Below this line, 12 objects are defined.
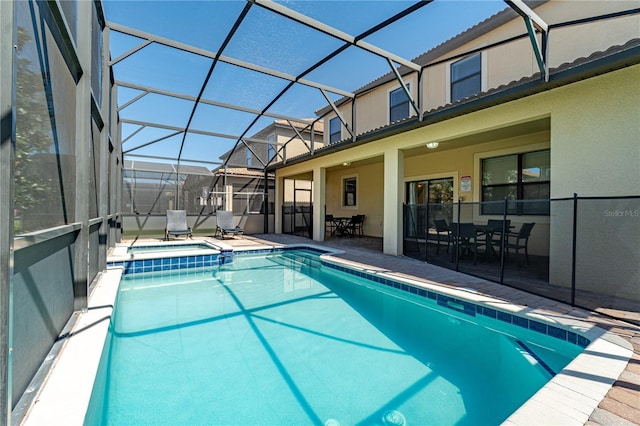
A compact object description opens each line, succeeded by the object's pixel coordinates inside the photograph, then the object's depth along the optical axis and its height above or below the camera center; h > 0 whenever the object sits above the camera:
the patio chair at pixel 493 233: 5.94 -0.52
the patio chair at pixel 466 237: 5.94 -0.62
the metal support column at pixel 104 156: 4.57 +0.82
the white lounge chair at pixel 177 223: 10.32 -0.60
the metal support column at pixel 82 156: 3.02 +0.54
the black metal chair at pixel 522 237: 5.79 -0.60
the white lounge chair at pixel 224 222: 11.27 -0.59
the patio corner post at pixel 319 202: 10.36 +0.20
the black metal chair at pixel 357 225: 11.84 -0.75
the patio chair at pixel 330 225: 12.19 -0.83
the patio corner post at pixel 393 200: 7.45 +0.20
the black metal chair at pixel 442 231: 6.44 -0.51
